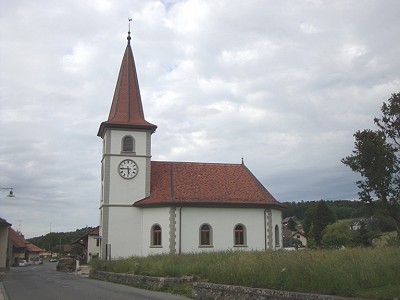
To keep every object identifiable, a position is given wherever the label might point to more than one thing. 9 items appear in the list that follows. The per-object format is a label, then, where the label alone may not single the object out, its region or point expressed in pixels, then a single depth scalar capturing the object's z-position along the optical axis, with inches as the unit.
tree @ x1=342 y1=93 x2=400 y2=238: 1182.3
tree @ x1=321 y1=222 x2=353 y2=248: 2135.8
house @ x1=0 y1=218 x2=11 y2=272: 2013.8
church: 1393.9
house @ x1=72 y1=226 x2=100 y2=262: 2109.7
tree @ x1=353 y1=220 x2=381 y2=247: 1451.6
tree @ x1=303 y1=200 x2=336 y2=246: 3287.4
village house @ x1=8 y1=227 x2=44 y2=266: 2972.4
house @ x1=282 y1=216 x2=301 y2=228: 5446.9
